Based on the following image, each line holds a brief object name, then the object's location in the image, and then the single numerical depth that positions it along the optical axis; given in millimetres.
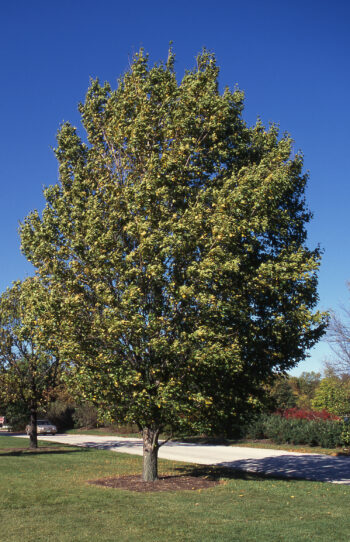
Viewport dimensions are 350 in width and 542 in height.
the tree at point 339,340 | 24516
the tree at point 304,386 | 43019
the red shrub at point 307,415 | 28145
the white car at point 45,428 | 40062
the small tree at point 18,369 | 23609
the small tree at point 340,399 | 19547
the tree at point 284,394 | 39612
